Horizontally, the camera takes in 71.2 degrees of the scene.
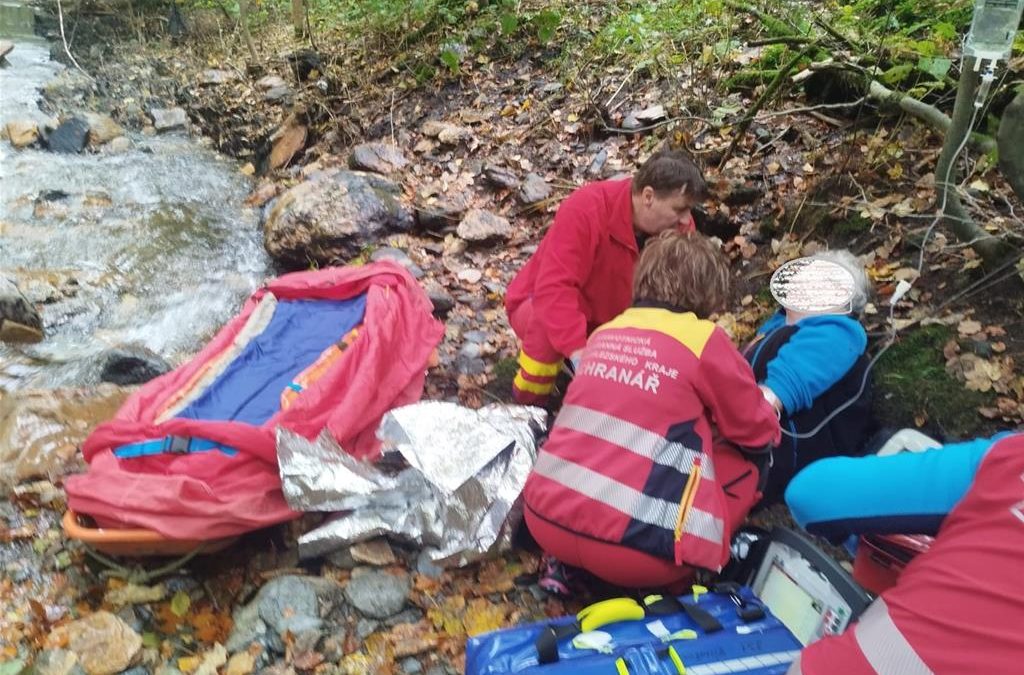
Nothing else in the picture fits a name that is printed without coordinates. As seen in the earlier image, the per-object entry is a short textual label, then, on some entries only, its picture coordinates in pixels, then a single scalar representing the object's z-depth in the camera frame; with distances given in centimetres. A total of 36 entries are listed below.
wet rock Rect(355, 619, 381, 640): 242
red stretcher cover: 245
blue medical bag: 177
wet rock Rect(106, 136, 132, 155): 848
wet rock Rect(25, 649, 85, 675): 232
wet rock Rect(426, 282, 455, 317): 442
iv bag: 243
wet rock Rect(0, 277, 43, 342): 452
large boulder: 524
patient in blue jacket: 260
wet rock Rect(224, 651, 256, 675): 230
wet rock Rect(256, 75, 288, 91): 893
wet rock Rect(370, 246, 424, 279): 481
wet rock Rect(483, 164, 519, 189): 556
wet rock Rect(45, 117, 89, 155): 827
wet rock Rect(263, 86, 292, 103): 872
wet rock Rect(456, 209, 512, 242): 509
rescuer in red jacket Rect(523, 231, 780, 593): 208
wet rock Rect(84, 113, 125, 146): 866
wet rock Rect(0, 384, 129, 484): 321
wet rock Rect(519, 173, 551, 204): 530
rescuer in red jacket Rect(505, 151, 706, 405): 289
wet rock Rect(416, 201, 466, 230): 539
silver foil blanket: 257
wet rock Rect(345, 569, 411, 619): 248
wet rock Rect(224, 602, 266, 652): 239
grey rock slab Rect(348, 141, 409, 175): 625
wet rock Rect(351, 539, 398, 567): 264
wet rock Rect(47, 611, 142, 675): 235
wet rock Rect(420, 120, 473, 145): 643
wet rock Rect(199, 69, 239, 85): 1005
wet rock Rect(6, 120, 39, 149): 831
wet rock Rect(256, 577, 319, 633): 243
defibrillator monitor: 181
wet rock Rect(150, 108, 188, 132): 953
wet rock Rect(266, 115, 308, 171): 756
